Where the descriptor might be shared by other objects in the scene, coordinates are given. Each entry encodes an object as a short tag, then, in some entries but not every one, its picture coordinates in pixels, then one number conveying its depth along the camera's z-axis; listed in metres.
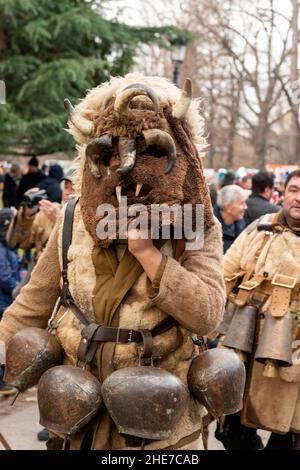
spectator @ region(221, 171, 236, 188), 10.68
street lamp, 11.88
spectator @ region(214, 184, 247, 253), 6.47
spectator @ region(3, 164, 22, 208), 14.10
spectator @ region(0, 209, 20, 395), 6.30
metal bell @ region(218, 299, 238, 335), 4.05
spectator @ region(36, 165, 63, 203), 9.11
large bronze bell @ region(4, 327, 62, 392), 2.59
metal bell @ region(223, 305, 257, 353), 3.89
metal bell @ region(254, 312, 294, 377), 3.67
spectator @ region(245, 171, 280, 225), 6.76
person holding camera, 6.25
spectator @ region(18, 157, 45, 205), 11.50
